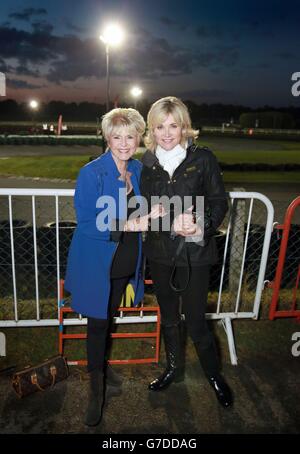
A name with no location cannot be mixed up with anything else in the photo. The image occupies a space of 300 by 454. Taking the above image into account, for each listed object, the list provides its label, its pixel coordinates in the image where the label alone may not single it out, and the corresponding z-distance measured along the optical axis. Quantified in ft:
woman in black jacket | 8.31
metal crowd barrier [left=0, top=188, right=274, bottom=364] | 11.78
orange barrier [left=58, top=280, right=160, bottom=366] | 11.05
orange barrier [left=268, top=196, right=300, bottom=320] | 12.00
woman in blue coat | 8.29
